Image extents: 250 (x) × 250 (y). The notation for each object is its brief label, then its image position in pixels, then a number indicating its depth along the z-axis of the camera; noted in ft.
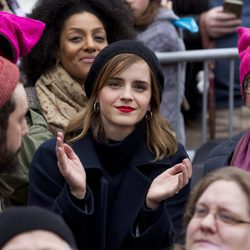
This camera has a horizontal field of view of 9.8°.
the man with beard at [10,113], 20.80
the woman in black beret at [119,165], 21.68
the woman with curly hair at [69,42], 27.13
